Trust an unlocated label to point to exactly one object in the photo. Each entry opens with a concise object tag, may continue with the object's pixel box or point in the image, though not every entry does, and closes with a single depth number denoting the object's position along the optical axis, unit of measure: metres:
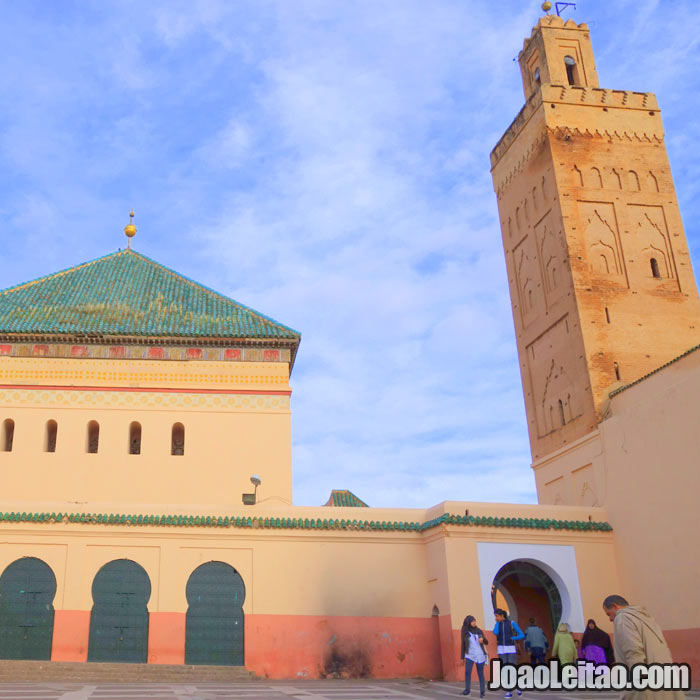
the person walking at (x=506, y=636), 10.92
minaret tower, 18.62
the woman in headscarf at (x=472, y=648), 10.77
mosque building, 13.65
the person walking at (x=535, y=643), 12.59
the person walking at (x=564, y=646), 11.70
